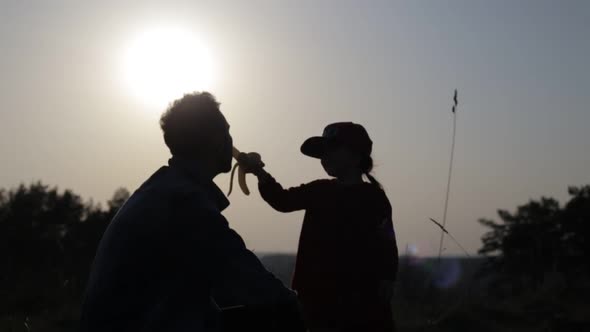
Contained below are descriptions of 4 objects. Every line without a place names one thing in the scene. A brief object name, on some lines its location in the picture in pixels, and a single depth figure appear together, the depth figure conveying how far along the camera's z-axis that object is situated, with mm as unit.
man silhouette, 2756
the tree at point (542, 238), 35750
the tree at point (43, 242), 9289
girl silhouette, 4484
